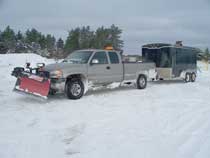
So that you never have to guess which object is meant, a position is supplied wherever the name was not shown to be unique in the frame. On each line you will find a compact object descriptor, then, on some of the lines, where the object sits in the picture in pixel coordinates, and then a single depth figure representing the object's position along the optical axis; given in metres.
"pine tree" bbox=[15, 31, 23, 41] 55.89
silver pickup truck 7.05
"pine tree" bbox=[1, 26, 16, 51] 51.44
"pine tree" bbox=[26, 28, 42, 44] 55.93
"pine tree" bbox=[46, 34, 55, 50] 56.78
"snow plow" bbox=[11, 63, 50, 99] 6.70
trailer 11.67
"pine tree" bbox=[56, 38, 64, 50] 59.57
